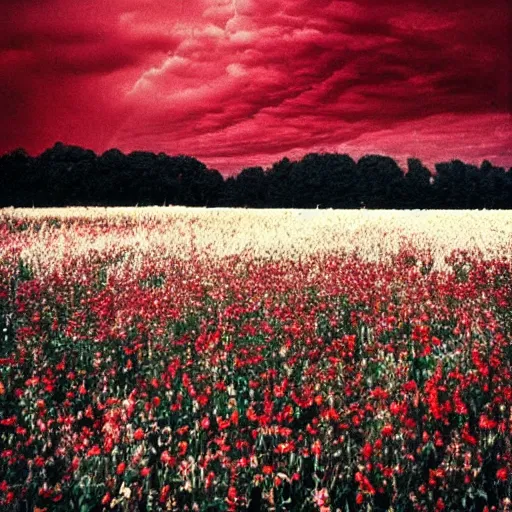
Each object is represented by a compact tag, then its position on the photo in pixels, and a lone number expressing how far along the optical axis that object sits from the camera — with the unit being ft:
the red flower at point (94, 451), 9.31
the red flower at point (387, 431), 10.07
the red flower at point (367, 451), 9.49
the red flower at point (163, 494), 8.51
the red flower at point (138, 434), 9.68
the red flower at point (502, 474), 9.27
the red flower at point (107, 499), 8.43
